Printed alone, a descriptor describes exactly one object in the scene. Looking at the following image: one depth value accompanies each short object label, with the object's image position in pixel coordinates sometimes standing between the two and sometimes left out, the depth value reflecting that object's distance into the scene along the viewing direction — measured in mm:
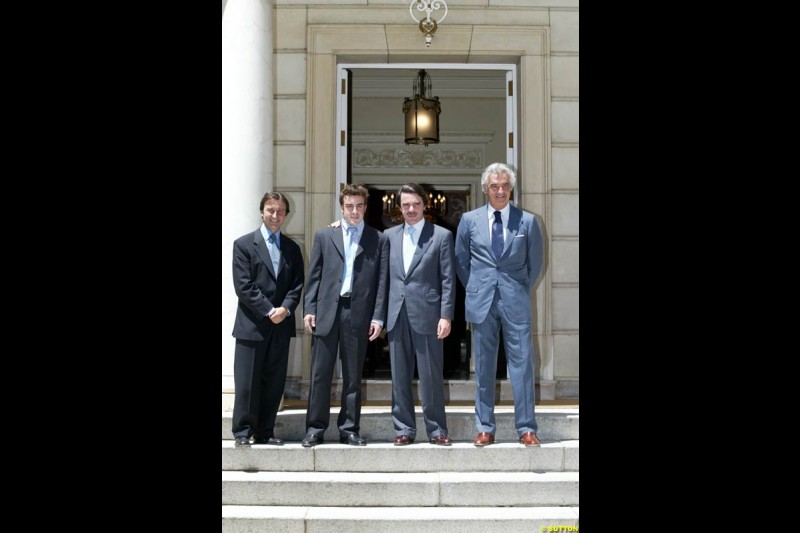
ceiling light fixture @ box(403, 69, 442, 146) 9141
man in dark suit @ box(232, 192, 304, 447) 5336
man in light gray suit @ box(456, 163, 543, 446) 5328
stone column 6312
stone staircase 4758
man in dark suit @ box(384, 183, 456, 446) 5363
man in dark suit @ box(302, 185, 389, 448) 5418
